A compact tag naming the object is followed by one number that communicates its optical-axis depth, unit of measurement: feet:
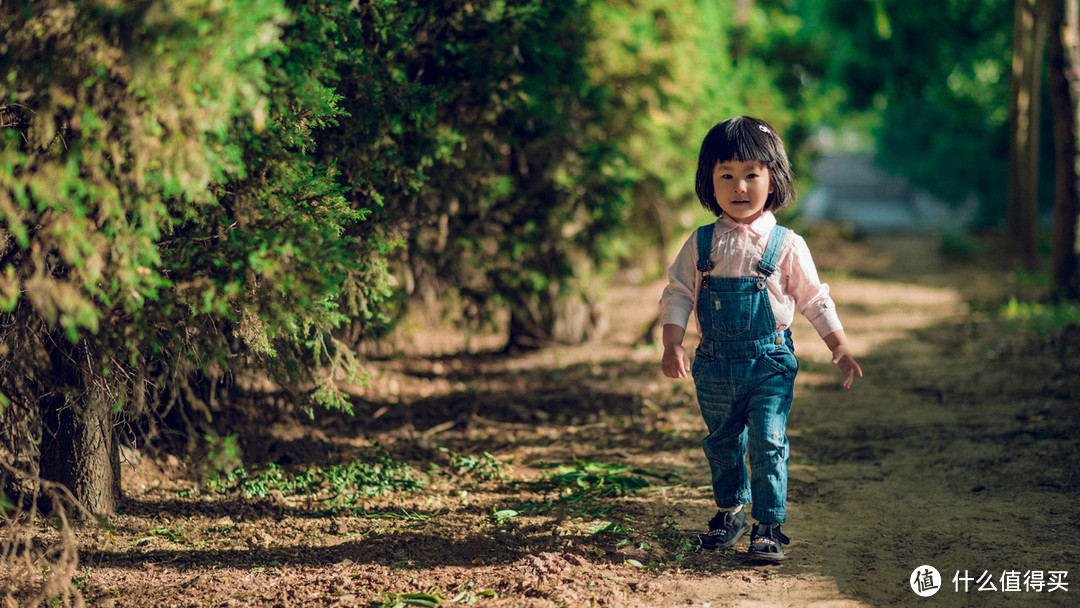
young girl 11.00
